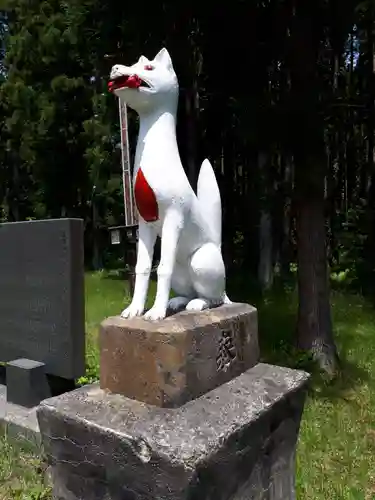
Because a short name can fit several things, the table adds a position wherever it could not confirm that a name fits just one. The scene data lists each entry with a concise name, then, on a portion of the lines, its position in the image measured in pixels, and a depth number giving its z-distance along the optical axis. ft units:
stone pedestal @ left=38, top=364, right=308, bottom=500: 5.34
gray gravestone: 11.06
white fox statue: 6.37
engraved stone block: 5.94
